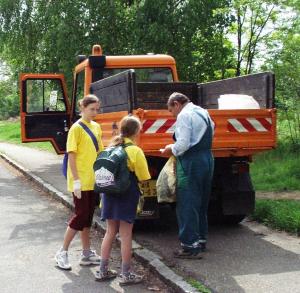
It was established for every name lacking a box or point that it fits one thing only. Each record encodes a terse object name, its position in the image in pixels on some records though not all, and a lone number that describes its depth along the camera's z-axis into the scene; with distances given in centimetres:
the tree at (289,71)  1342
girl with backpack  542
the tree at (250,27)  1404
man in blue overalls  606
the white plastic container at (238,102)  735
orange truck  675
